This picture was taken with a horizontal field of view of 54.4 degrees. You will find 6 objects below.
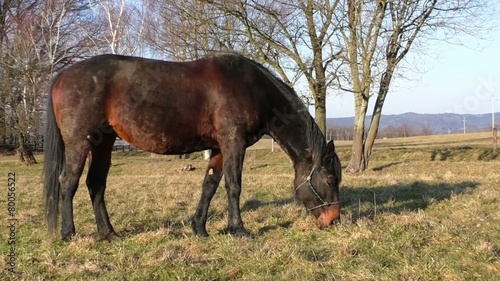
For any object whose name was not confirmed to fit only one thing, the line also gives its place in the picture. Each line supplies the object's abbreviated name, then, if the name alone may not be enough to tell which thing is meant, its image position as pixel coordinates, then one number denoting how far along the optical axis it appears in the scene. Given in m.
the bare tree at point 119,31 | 25.69
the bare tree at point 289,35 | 17.80
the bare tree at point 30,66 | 27.06
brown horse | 5.67
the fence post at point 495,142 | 26.08
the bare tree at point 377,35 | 16.75
